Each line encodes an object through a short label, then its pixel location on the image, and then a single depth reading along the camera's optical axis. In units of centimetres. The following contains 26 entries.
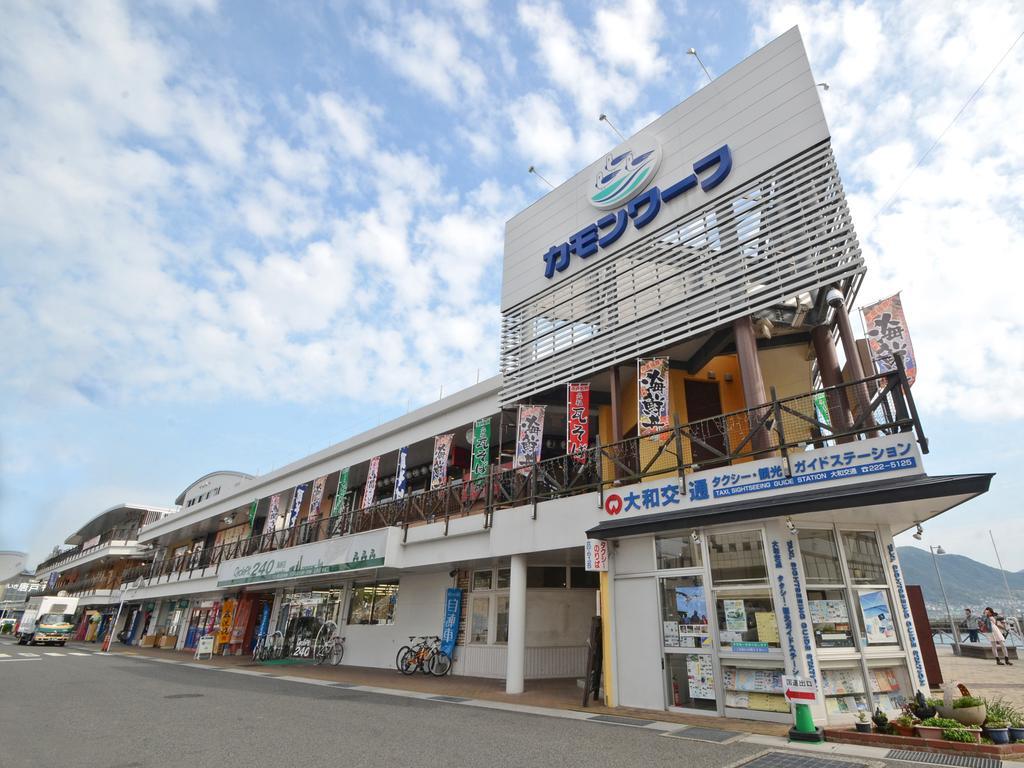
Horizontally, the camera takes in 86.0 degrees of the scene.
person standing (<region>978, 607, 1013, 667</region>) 1429
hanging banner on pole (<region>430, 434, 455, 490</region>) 1566
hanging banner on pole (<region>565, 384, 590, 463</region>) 1205
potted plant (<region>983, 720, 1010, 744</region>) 524
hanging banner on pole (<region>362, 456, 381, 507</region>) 1823
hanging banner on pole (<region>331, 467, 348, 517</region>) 1964
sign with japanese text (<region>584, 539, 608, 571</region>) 942
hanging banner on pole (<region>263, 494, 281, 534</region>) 2394
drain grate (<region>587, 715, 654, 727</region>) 749
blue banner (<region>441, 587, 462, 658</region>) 1442
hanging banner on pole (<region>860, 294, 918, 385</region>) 965
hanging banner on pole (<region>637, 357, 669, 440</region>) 1084
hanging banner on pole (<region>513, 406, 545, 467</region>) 1282
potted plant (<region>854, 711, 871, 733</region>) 611
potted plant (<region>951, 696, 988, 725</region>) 556
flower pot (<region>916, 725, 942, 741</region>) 554
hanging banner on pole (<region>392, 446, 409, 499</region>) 1640
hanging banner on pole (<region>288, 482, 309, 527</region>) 2252
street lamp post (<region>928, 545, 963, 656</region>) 1834
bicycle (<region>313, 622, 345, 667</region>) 1842
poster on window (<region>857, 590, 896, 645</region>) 755
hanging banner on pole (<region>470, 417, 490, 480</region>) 1442
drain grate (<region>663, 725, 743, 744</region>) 632
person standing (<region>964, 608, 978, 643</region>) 1869
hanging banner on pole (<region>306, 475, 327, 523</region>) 2119
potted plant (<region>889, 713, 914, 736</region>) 583
